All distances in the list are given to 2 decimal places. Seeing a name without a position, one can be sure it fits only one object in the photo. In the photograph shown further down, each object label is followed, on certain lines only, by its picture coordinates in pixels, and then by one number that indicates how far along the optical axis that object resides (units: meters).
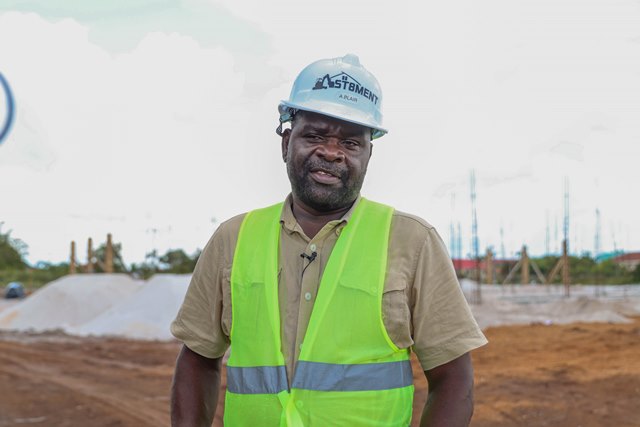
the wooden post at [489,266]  37.22
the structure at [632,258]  54.94
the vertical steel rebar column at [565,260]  25.88
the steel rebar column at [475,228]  24.91
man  1.88
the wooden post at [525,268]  35.31
